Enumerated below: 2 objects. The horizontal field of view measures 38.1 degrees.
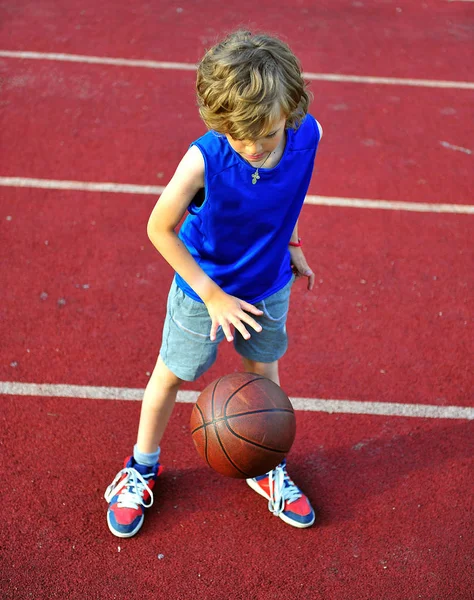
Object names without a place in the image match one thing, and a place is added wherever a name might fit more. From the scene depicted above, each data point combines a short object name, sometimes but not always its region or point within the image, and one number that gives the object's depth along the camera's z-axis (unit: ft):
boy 7.62
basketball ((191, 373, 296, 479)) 8.93
